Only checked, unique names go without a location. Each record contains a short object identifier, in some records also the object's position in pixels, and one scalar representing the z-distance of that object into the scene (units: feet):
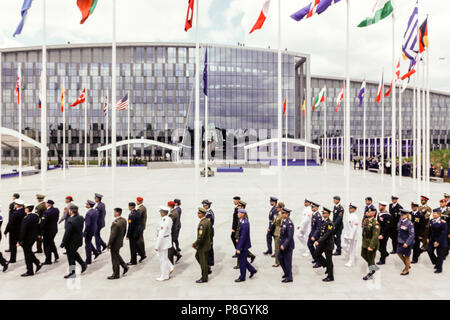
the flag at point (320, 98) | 104.03
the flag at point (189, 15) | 33.17
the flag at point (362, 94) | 88.34
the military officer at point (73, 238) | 24.43
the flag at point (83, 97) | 94.94
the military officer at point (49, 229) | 27.58
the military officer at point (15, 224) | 26.84
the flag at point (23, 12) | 34.65
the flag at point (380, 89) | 78.10
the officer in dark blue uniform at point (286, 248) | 24.35
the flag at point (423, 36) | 45.83
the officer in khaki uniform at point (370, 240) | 23.95
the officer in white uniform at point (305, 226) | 29.73
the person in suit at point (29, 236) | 25.14
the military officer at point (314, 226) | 25.87
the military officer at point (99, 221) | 30.01
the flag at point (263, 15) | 34.32
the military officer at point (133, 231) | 27.30
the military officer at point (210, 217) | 27.22
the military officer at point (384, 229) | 27.78
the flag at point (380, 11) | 37.35
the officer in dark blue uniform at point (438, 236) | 25.61
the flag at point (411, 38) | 45.27
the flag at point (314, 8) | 33.65
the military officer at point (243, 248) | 24.34
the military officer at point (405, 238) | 25.09
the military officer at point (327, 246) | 24.12
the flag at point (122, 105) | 105.78
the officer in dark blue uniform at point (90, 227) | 27.45
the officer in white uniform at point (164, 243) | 24.44
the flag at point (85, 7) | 32.81
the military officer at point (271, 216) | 30.01
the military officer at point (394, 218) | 30.66
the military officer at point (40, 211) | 29.50
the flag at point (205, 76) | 54.73
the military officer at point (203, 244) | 24.04
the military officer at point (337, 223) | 28.53
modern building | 255.09
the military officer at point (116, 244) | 24.40
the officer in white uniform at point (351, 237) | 26.86
